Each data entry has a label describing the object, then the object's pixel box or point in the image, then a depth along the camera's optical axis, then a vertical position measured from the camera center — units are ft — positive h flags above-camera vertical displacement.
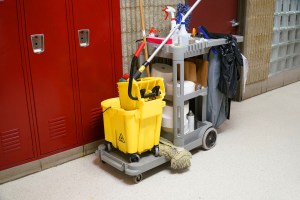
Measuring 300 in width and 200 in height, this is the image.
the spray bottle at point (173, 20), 8.99 -0.17
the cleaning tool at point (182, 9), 9.78 +0.12
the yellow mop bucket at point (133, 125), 8.11 -2.68
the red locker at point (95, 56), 9.09 -1.11
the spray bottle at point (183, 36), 8.84 -0.57
